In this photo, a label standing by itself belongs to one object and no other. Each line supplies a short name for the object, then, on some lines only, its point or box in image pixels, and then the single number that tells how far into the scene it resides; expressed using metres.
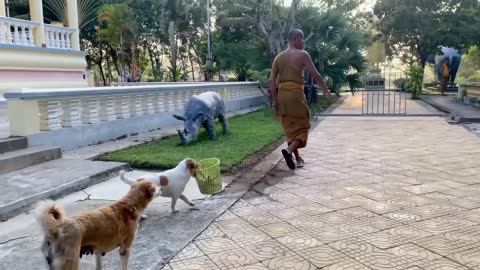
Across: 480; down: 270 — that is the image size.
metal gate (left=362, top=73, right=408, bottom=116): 13.11
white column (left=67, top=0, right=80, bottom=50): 13.31
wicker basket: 4.00
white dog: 3.64
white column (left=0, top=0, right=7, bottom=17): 11.34
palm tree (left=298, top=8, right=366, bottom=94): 14.12
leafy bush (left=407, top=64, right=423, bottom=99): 19.60
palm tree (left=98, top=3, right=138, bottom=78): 19.83
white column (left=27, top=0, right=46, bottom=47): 11.82
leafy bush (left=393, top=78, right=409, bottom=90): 22.60
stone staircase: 3.91
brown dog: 2.15
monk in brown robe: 5.46
